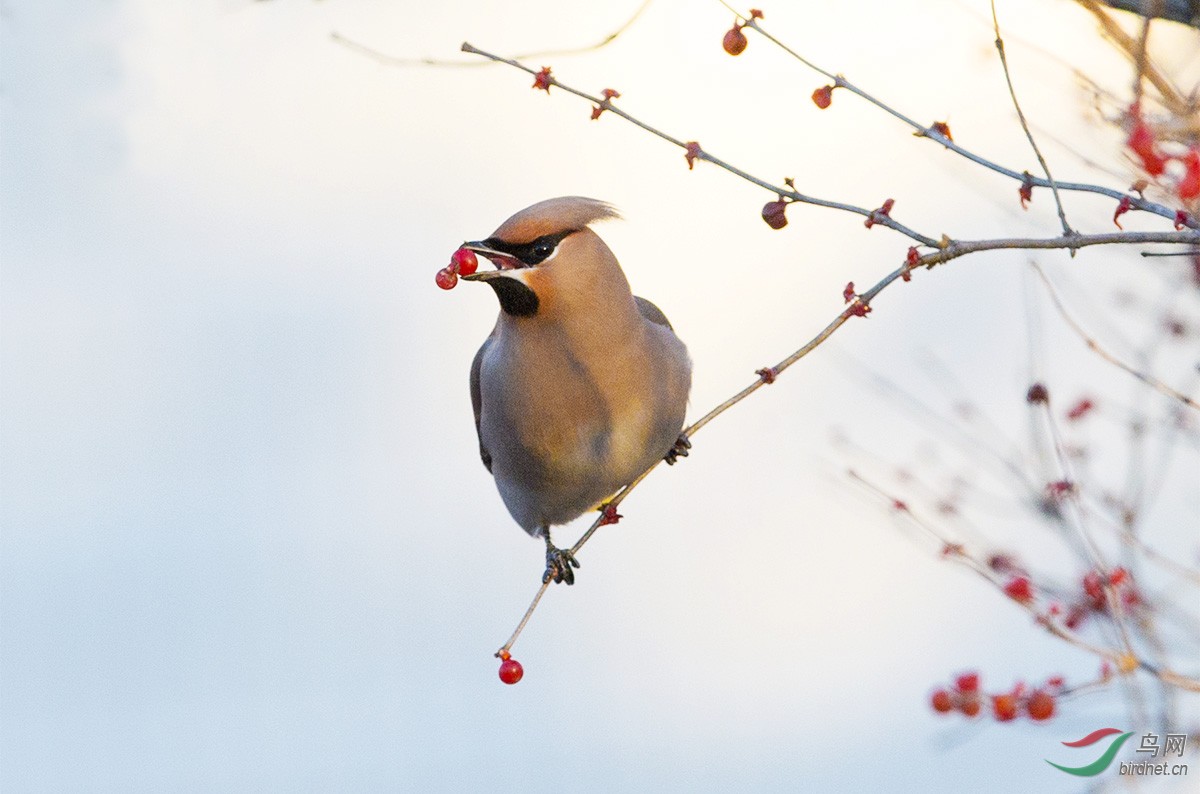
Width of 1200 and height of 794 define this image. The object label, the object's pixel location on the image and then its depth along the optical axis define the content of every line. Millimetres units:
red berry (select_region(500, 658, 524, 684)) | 6055
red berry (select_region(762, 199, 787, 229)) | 5250
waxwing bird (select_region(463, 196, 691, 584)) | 6840
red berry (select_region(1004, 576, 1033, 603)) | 5617
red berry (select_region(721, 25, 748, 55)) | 5637
